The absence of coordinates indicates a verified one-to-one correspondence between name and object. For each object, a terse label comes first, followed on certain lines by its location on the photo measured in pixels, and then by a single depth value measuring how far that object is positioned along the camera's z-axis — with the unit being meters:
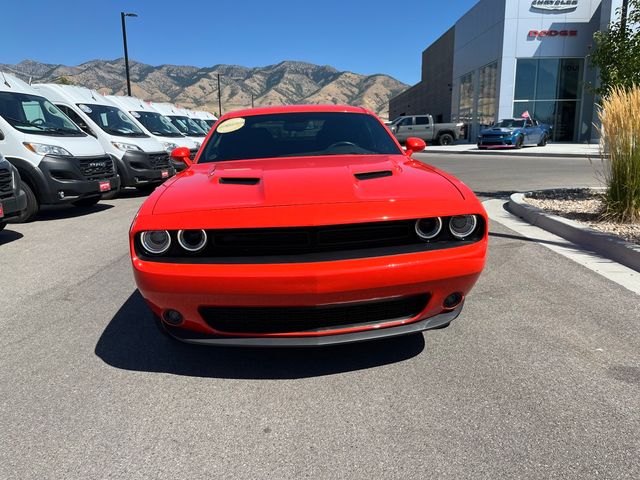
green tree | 6.93
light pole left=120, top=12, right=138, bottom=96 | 22.64
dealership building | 27.67
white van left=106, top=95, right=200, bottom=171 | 12.99
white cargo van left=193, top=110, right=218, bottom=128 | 22.48
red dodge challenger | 2.37
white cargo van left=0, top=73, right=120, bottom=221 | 7.62
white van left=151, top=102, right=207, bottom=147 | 16.27
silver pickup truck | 29.67
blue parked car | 23.95
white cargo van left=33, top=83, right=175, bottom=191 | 10.51
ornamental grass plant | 5.73
